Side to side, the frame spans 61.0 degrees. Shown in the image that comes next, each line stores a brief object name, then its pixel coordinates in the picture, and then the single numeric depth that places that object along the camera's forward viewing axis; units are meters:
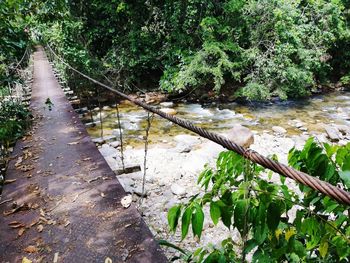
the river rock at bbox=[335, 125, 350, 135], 6.15
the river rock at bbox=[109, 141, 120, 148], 4.86
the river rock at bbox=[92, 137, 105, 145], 3.62
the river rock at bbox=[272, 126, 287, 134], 6.27
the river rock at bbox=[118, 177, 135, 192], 3.51
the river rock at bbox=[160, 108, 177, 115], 7.49
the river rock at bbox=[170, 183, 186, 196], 3.89
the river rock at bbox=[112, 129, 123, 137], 6.24
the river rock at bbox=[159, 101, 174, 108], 8.18
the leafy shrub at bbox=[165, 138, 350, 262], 0.74
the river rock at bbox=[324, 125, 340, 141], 5.78
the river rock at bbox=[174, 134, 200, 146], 5.71
